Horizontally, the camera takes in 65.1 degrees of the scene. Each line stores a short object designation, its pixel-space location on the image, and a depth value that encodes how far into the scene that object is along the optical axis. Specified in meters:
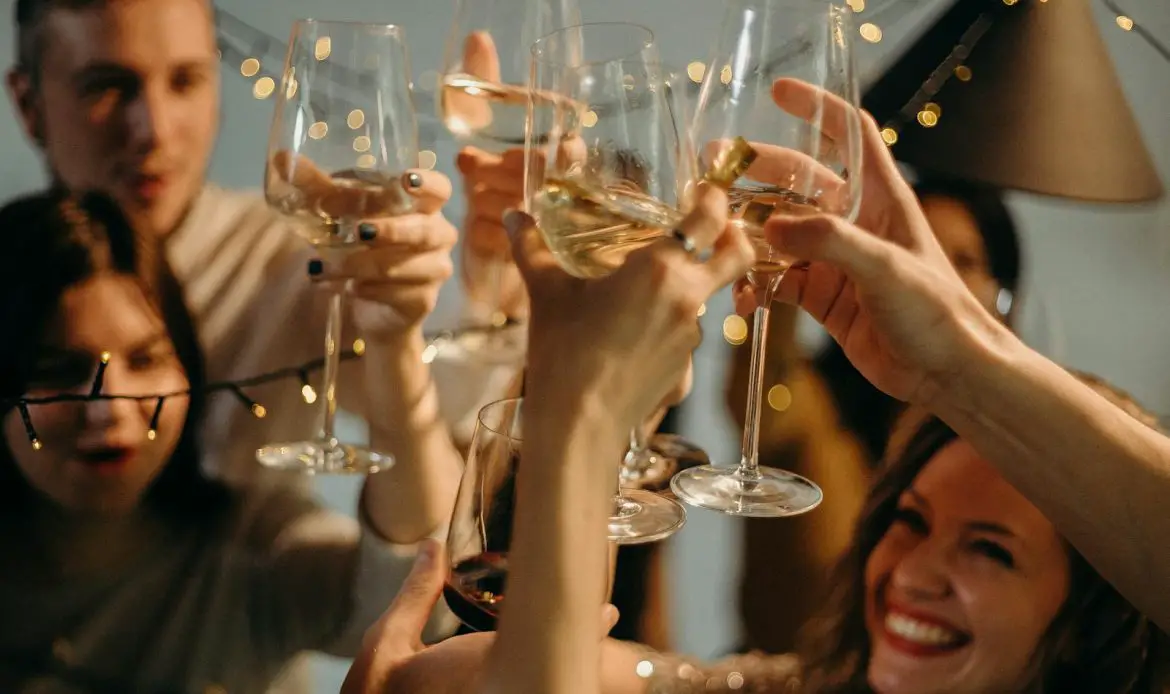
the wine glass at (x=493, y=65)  0.92
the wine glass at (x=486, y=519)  0.66
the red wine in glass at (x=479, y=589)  0.66
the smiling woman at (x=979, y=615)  0.98
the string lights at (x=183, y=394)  0.95
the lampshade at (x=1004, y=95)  1.20
